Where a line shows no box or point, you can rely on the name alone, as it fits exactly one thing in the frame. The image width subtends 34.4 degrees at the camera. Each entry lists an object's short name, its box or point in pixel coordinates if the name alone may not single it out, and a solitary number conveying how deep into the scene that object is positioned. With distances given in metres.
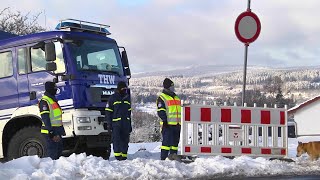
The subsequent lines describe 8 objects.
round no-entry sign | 10.70
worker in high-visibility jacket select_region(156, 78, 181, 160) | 10.40
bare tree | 29.57
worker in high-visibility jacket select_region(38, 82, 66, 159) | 9.46
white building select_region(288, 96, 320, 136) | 57.89
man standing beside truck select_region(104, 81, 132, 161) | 10.23
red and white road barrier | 10.44
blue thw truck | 10.18
